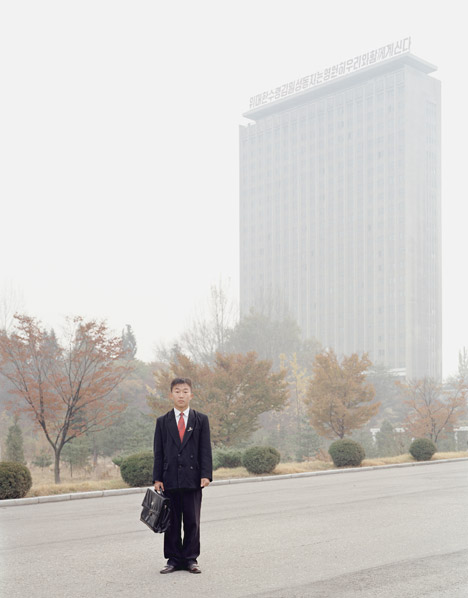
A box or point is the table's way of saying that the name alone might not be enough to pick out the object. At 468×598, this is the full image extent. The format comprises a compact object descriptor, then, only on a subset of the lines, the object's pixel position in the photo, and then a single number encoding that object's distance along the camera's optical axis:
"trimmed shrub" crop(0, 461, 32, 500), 15.71
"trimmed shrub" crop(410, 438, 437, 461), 28.38
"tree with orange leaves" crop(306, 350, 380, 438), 29.84
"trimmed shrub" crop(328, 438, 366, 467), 25.56
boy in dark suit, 7.31
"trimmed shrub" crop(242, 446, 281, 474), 21.91
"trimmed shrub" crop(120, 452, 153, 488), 18.39
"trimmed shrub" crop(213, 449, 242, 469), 23.92
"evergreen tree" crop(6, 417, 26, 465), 26.42
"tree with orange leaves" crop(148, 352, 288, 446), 28.11
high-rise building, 141.25
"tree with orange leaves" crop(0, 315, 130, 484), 23.89
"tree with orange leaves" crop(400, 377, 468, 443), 35.75
